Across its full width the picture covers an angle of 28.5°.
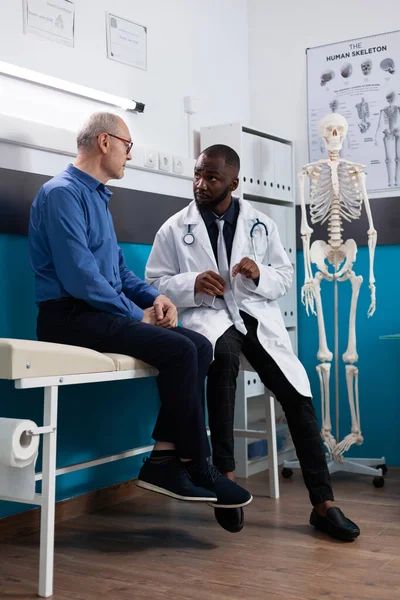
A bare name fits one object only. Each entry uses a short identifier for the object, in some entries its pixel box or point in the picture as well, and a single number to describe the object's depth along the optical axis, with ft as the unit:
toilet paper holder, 6.68
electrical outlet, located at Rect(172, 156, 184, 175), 11.30
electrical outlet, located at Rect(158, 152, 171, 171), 11.02
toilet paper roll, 6.54
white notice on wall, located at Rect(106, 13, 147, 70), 10.52
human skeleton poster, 12.36
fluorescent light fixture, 8.84
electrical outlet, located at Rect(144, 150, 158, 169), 10.69
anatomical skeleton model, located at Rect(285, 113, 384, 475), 11.46
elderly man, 7.86
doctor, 8.80
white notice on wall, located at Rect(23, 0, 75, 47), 9.17
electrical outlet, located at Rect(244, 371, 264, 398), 11.83
